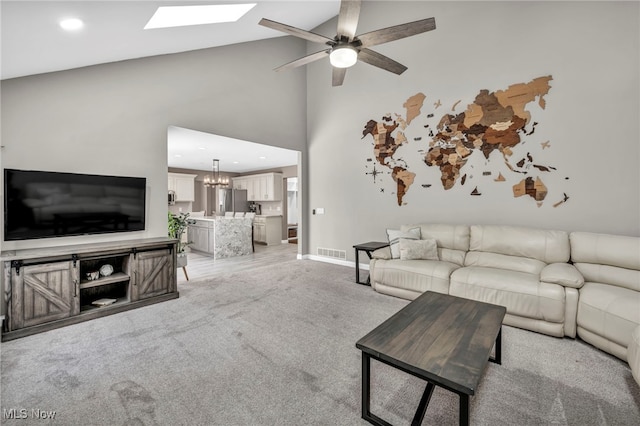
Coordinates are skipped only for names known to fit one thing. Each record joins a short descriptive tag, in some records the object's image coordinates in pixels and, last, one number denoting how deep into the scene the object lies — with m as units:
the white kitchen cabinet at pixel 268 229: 8.37
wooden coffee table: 1.29
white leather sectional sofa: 2.30
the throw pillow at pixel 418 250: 3.73
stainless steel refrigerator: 9.72
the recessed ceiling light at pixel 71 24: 2.07
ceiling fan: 2.18
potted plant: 4.34
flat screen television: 2.70
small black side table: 4.12
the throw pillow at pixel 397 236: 3.86
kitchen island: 6.35
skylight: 2.66
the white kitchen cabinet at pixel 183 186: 9.39
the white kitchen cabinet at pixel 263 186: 9.21
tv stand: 2.52
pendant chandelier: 8.24
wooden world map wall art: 3.60
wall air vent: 5.53
